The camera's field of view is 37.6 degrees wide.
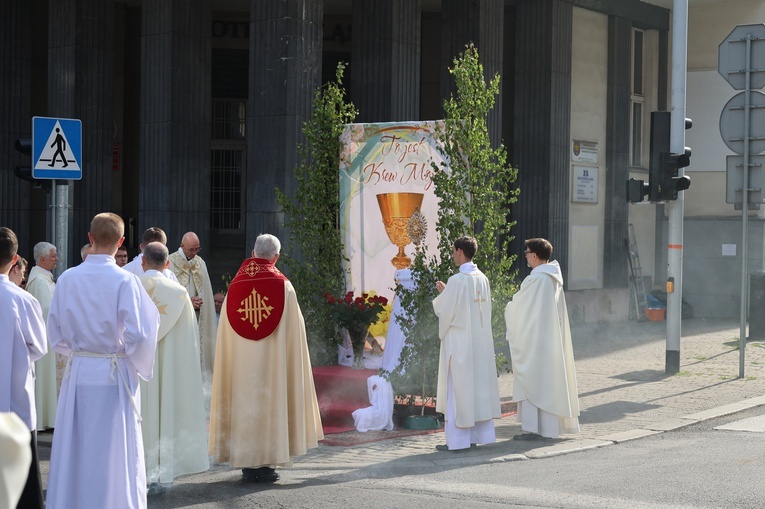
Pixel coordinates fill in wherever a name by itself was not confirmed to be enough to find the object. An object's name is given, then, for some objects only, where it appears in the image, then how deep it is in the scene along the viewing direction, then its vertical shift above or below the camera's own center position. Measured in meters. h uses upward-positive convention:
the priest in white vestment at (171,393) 7.86 -1.39
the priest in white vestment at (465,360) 9.47 -1.36
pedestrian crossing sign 10.80 +0.46
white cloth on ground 10.49 -1.98
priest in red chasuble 8.10 -1.31
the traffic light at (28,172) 11.31 +0.25
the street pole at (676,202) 14.27 +0.03
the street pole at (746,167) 13.82 +0.47
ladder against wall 23.52 -1.64
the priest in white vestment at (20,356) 6.12 -0.88
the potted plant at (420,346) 10.83 -1.40
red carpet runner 10.90 -1.95
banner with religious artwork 11.89 +0.06
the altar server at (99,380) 5.99 -0.99
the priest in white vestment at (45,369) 10.48 -1.64
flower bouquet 11.75 -1.19
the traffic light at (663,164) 14.06 +0.50
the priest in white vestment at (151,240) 8.51 -0.35
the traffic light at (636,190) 14.30 +0.18
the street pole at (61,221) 10.65 -0.24
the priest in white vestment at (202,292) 12.45 -1.06
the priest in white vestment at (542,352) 10.05 -1.37
